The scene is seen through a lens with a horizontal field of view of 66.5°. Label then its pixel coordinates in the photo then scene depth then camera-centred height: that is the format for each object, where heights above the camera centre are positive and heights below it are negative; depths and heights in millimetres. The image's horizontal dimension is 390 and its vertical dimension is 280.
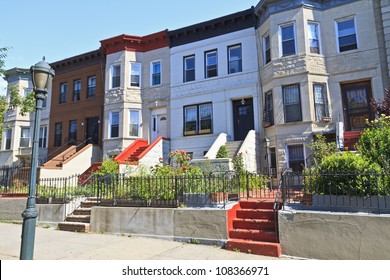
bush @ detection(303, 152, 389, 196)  6527 +174
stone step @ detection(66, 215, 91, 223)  10433 -1057
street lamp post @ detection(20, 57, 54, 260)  5395 +602
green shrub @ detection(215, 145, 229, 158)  14195 +1618
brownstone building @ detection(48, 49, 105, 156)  21781 +6596
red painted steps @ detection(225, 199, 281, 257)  6984 -1119
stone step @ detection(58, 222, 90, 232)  9922 -1283
